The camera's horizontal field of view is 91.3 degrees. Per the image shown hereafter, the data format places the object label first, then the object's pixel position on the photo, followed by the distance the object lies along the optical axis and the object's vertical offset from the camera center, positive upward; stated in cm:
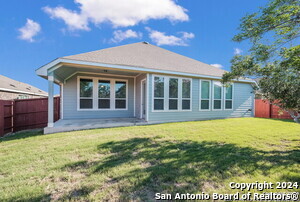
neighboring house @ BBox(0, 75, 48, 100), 1275 +71
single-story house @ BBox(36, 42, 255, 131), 796 +70
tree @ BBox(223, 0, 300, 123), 328 +125
